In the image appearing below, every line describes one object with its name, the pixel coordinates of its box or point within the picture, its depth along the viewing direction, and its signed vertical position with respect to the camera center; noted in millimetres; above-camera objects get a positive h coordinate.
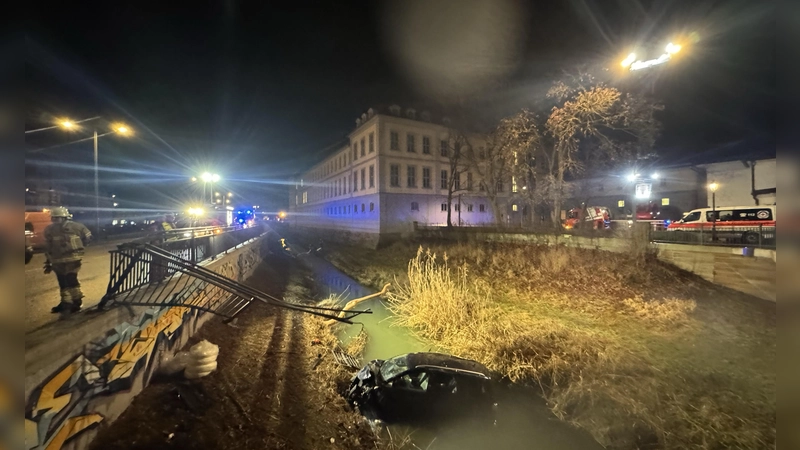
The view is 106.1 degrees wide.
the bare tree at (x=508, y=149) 19703 +4993
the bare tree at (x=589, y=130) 16234 +5352
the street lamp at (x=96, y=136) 12986 +4569
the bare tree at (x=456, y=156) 28516 +6549
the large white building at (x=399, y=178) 29688 +4659
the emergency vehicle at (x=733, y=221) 14062 -133
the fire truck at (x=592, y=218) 23261 +181
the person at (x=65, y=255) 4723 -477
